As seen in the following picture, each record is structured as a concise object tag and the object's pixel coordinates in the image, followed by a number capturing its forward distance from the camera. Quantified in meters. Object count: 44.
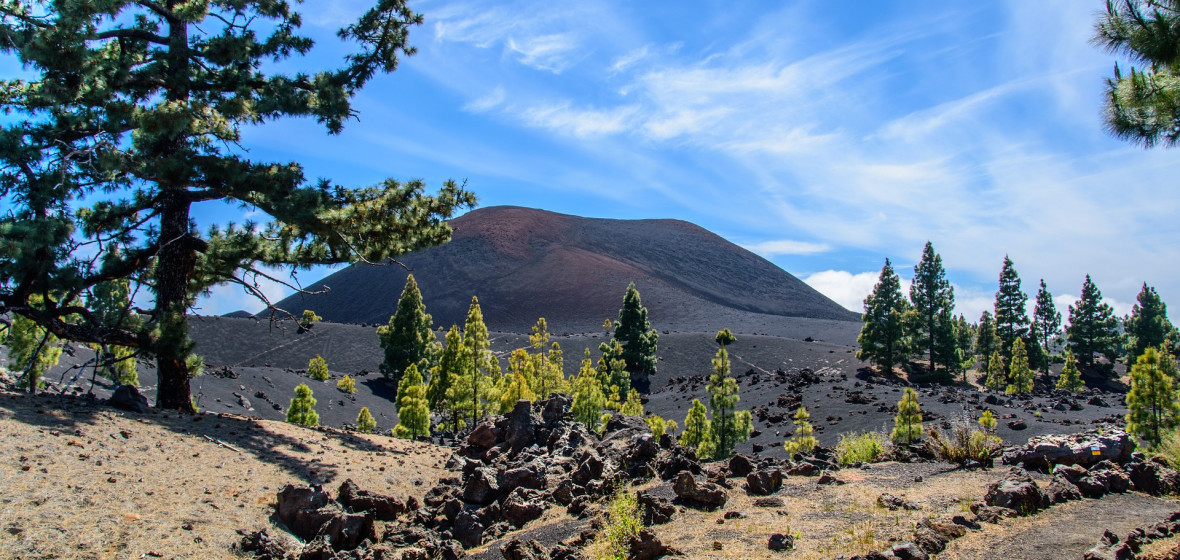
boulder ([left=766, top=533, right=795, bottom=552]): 6.98
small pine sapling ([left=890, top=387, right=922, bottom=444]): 22.95
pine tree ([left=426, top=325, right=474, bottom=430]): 23.20
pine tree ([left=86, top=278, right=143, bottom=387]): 10.88
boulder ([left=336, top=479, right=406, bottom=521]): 8.82
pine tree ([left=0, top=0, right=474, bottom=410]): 9.52
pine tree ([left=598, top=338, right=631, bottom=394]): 35.44
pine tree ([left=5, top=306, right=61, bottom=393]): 16.31
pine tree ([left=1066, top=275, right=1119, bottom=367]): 63.00
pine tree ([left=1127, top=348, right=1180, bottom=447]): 19.34
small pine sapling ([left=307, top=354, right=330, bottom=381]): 42.16
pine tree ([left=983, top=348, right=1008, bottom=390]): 50.91
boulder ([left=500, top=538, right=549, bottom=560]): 7.63
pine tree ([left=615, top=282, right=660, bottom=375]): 54.06
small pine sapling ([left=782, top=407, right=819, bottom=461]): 22.73
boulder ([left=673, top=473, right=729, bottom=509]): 8.90
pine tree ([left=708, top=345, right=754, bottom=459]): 22.77
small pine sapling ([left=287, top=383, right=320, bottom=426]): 22.69
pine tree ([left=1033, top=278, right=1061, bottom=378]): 68.62
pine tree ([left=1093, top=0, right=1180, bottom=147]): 7.95
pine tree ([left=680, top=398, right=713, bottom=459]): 22.76
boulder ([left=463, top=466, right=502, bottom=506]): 10.27
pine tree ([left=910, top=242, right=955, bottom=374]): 55.03
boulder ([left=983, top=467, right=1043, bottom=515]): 7.77
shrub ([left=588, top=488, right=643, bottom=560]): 7.39
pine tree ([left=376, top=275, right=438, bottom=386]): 46.69
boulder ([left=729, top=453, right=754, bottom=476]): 10.62
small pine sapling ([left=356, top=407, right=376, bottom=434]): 26.17
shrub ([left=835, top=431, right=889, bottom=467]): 14.66
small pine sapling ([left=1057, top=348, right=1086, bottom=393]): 48.00
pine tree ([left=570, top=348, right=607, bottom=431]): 23.50
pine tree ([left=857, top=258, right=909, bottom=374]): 51.09
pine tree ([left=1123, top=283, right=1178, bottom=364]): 66.06
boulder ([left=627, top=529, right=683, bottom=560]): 7.19
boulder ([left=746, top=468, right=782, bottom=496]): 9.38
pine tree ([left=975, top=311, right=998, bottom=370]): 63.00
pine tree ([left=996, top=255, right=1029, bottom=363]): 61.53
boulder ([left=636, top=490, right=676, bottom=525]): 8.52
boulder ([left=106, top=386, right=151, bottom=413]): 10.16
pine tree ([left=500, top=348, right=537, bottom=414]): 23.28
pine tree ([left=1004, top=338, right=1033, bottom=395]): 47.91
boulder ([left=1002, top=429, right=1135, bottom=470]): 10.42
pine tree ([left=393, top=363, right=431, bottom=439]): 22.39
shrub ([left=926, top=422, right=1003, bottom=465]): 11.22
